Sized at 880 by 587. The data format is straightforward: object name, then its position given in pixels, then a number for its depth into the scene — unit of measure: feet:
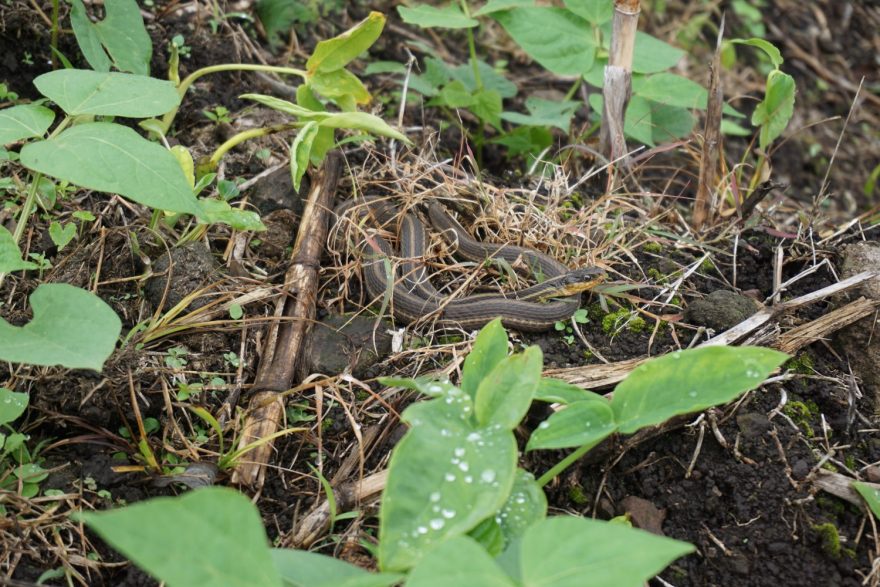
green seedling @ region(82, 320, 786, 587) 5.29
